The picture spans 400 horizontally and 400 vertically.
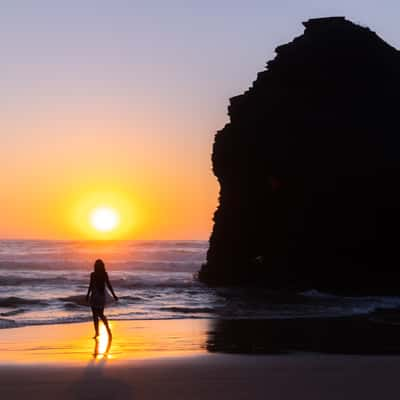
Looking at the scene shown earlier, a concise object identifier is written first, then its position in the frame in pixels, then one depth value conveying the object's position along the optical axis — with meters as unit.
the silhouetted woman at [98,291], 19.08
